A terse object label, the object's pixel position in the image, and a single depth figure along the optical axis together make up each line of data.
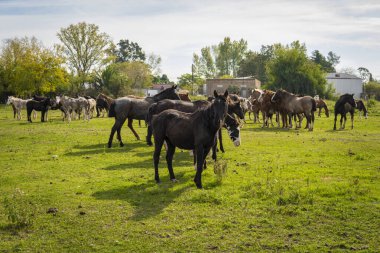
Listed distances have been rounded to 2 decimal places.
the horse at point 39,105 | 34.22
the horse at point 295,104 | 26.04
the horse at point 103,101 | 38.50
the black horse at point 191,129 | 9.75
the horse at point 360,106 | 37.41
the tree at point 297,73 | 67.94
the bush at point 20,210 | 7.32
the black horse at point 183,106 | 13.98
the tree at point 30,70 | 68.50
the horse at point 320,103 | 40.47
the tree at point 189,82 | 107.16
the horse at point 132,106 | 18.23
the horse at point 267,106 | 29.13
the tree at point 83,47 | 80.62
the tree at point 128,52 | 146.12
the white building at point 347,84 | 109.64
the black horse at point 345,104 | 26.31
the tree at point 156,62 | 119.06
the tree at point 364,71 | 183.50
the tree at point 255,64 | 121.97
